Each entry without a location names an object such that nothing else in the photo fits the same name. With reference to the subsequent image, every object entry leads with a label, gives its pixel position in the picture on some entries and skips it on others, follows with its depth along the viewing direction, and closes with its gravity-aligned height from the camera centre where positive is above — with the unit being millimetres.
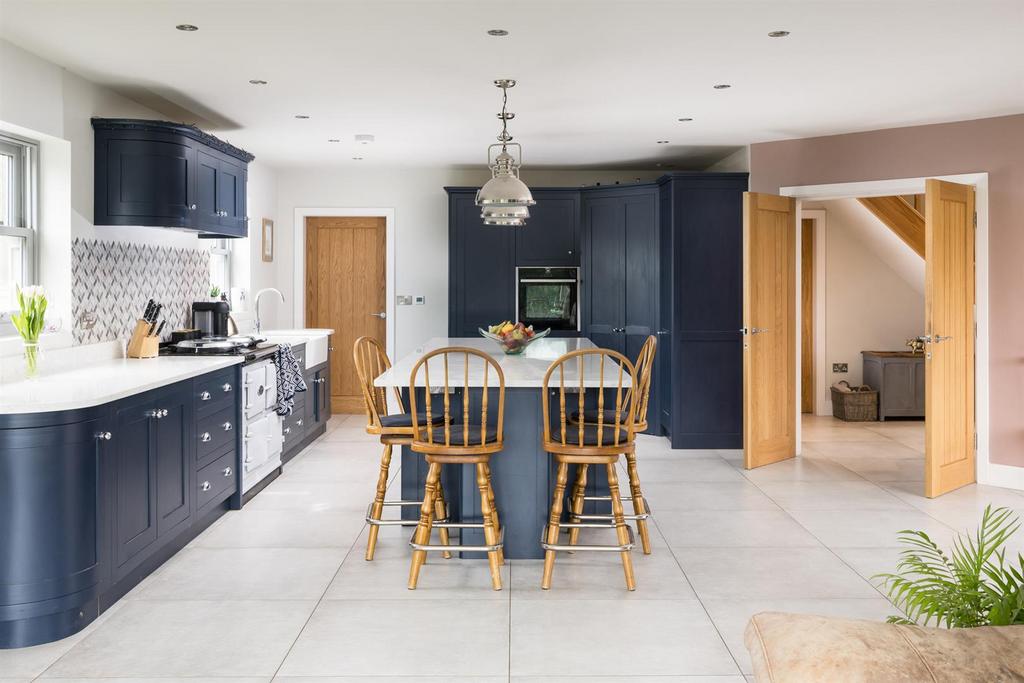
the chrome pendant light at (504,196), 4523 +697
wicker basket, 8375 -760
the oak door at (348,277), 8578 +526
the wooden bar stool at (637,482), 3967 -723
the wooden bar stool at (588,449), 3580 -506
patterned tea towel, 5793 -337
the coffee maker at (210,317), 6039 +92
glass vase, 3674 -121
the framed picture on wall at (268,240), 8025 +843
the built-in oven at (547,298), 7961 +285
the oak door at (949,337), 5371 -69
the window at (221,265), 6910 +539
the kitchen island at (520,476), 3963 -682
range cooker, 5121 -433
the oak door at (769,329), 6121 -11
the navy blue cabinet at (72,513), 2986 -677
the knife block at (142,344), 4949 -79
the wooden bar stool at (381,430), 3904 -461
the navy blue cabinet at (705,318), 6945 +81
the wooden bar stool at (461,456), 3557 -529
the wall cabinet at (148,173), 4766 +886
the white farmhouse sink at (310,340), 6763 -80
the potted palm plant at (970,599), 1766 -595
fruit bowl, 4965 -49
